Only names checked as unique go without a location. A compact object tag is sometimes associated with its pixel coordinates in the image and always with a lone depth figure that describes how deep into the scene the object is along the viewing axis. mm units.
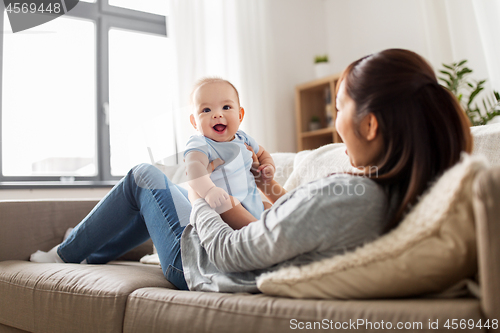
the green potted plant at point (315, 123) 3473
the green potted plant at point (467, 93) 2243
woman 677
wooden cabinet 3357
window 2584
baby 1070
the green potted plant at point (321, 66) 3467
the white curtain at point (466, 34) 2434
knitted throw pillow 583
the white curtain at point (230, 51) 2869
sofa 539
